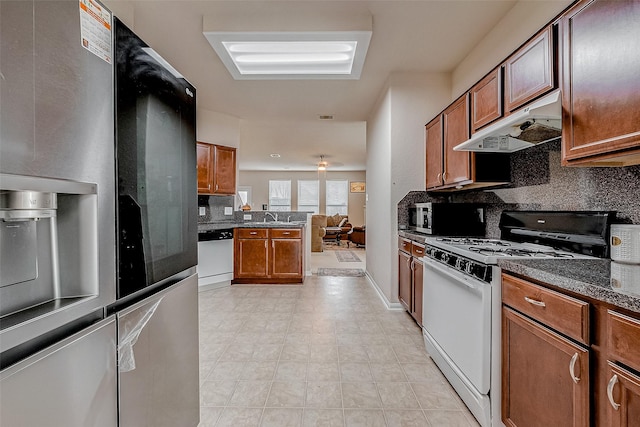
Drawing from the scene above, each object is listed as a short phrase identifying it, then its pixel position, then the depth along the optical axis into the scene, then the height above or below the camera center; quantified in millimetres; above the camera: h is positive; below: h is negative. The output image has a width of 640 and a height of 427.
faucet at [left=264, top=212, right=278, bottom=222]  5480 -86
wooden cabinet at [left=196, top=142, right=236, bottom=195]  4219 +633
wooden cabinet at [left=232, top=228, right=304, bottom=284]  4426 -658
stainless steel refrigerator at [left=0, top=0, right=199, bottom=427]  542 -59
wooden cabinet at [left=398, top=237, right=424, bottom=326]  2553 -617
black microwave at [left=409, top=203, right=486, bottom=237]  2663 -77
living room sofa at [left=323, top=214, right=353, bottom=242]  9352 -478
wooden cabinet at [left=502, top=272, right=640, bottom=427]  873 -528
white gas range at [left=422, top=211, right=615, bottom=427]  1464 -439
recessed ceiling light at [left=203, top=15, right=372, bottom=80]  2291 +1423
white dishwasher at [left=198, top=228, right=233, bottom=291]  4034 -663
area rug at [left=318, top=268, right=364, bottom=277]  4941 -1059
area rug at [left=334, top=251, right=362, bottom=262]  6398 -1059
